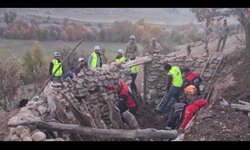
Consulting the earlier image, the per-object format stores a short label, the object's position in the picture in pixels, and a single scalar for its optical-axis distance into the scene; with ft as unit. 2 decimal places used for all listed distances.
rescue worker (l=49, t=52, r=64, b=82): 31.24
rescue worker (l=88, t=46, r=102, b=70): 31.30
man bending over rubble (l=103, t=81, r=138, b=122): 24.82
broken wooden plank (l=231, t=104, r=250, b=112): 19.76
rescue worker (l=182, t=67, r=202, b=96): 29.95
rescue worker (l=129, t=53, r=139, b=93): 35.60
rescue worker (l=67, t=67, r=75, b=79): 29.96
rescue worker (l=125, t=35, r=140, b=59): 38.71
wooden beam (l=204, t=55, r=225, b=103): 34.03
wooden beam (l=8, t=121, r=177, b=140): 16.14
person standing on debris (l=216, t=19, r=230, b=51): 44.42
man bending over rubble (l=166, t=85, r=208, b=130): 20.76
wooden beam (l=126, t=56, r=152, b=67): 32.88
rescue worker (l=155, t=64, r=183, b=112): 31.12
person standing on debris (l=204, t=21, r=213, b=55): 51.03
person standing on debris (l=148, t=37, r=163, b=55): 39.76
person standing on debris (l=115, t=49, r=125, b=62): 35.06
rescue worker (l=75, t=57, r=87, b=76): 30.22
